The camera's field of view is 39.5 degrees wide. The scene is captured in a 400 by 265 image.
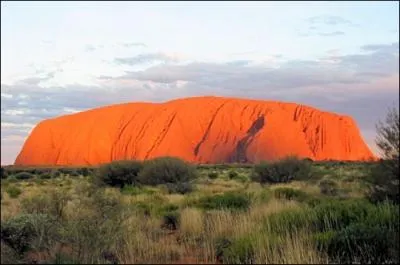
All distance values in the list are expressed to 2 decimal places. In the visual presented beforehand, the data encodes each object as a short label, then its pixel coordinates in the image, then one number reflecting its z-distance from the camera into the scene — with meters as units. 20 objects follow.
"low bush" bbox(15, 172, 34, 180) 42.70
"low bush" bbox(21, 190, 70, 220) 10.91
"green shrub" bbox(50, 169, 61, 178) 45.02
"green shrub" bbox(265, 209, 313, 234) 10.47
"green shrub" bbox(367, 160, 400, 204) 11.77
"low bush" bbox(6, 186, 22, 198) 23.41
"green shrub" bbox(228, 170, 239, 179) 43.21
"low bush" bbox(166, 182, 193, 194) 25.38
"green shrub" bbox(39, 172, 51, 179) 43.91
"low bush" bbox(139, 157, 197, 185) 32.00
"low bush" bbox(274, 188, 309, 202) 18.27
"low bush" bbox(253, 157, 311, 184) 33.22
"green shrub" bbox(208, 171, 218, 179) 43.41
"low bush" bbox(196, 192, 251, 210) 15.98
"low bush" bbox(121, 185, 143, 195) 23.41
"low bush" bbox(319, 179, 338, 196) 21.94
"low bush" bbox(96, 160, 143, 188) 32.94
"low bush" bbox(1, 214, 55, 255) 8.40
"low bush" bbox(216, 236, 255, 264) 8.43
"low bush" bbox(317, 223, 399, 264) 8.27
